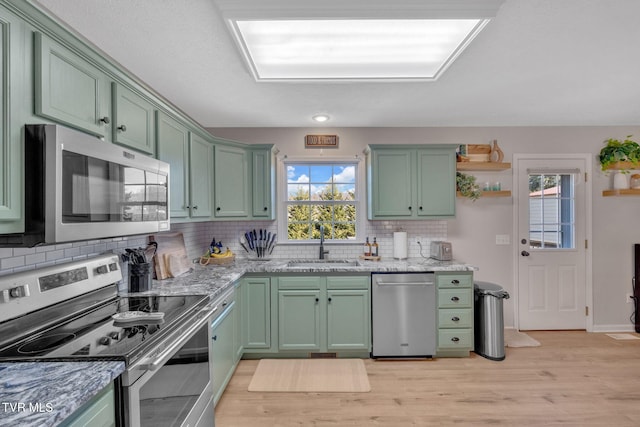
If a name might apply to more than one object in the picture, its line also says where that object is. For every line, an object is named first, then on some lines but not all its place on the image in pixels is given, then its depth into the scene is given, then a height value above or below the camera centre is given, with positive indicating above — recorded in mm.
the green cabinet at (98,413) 874 -614
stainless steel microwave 1095 +114
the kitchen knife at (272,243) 3545 -331
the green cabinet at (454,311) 2891 -927
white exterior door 3611 -408
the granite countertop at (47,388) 770 -506
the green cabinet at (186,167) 2148 +405
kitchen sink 3271 -529
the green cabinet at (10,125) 1003 +311
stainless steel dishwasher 2861 -944
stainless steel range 1128 -510
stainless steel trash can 2895 -1052
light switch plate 3609 -296
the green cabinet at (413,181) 3254 +364
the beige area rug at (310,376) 2443 -1391
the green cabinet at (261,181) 3260 +368
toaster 3232 -398
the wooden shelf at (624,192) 3505 +253
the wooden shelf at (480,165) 3477 +566
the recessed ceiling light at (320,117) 3182 +1047
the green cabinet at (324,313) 2891 -941
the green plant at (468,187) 3451 +316
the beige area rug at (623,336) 3373 -1387
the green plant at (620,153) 3529 +716
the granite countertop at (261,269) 2158 -500
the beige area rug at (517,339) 3195 -1371
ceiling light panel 1718 +1079
